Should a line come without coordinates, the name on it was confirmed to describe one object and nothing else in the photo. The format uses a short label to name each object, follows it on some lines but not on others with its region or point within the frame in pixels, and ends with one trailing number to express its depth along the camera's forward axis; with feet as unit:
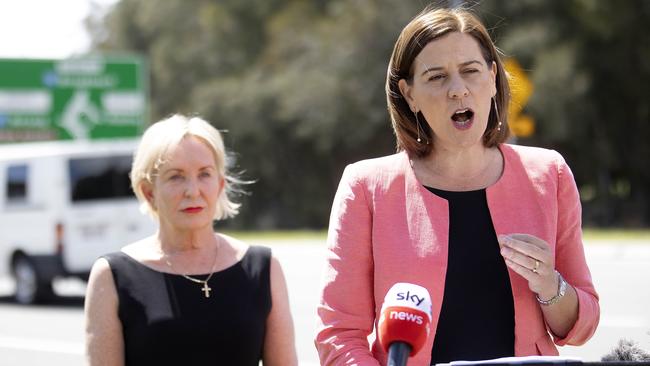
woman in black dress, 22.44
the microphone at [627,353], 17.74
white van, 103.96
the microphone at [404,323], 14.34
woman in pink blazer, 18.63
